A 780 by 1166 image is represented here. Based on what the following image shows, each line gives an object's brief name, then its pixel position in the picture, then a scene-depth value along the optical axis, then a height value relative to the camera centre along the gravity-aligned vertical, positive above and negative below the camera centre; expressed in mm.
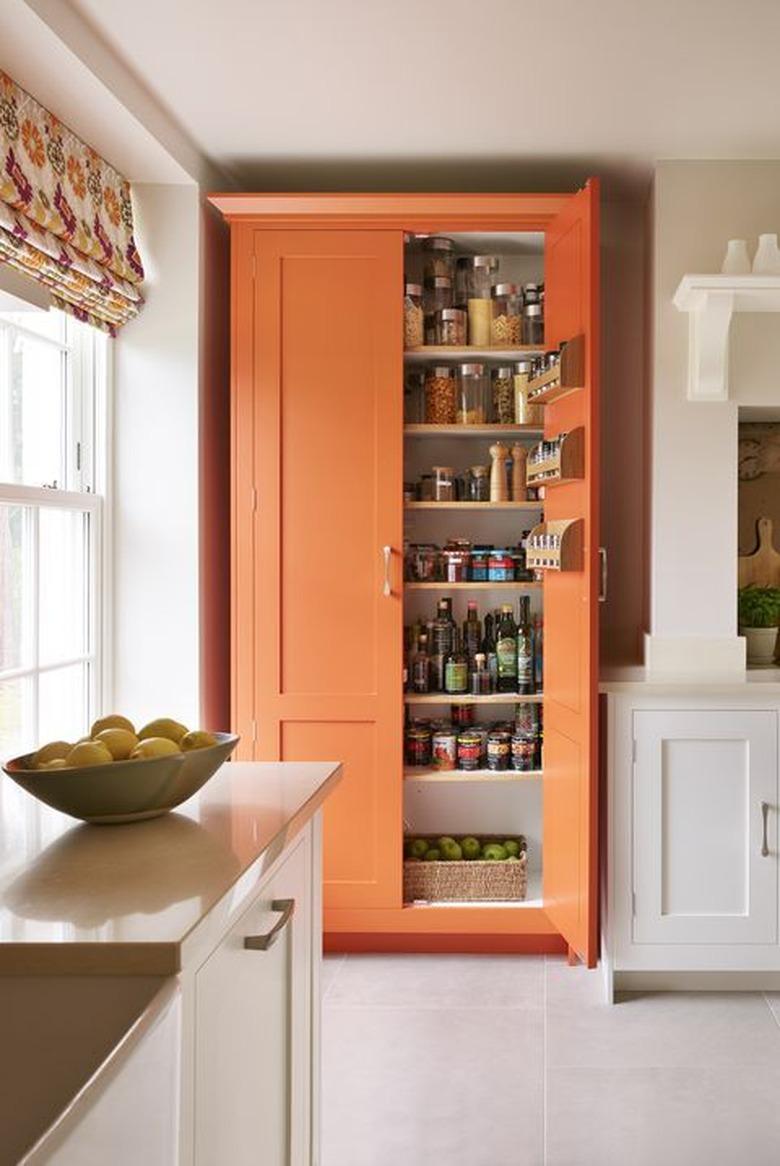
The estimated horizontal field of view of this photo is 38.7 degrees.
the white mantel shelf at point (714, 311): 3137 +786
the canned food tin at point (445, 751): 3652 -566
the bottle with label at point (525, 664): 3631 -276
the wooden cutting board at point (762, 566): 3758 +46
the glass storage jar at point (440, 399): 3635 +595
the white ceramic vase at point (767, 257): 3215 +937
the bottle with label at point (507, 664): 3664 -279
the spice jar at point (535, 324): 3619 +837
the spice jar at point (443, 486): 3670 +311
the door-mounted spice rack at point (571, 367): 3094 +594
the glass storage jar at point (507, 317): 3623 +862
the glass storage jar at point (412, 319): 3582 +844
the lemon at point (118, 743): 1581 -234
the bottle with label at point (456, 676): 3629 -316
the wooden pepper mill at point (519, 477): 3658 +339
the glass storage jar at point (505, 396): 3689 +614
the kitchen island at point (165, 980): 937 -413
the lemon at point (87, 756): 1511 -242
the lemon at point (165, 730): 1726 -236
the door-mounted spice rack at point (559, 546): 3078 +94
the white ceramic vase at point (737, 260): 3236 +934
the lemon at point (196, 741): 1703 -250
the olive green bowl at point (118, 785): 1489 -284
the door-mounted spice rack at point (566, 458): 3059 +340
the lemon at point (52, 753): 1604 -253
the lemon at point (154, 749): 1569 -241
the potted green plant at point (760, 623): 3547 -139
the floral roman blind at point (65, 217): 2602 +938
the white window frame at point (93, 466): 3273 +342
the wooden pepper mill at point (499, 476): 3639 +341
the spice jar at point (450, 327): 3611 +826
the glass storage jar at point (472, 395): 3637 +611
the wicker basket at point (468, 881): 3572 -971
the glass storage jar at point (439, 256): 3643 +1078
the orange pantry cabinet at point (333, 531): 3508 +155
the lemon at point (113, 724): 1684 -221
